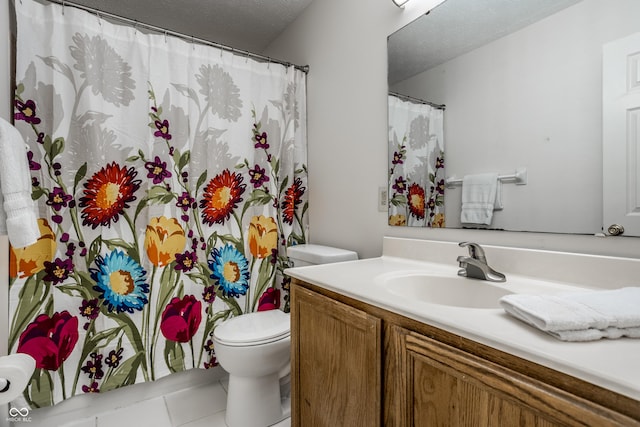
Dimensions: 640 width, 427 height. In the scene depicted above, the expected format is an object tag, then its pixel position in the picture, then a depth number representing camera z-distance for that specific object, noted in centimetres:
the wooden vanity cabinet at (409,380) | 52
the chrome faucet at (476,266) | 106
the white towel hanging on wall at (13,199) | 104
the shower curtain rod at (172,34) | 146
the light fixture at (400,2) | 146
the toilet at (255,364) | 145
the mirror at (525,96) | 94
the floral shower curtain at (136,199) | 141
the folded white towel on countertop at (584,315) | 56
